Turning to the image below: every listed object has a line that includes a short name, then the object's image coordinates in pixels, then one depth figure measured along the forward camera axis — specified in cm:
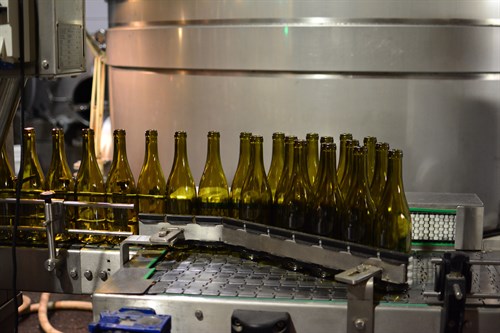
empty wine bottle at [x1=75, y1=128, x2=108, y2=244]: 182
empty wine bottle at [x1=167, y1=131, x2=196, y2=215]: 186
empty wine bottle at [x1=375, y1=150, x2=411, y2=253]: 158
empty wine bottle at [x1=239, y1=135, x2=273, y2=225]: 175
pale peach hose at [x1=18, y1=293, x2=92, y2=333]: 317
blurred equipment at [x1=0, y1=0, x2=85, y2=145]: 155
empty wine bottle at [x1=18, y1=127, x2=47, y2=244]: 183
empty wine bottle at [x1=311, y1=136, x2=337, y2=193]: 164
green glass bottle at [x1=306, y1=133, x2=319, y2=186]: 175
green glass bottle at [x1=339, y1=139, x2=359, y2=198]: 162
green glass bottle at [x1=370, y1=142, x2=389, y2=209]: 163
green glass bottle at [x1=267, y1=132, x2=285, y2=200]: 180
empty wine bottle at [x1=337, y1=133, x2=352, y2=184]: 171
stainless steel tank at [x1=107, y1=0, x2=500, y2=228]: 266
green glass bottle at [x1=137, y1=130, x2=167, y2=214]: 185
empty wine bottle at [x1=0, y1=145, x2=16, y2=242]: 182
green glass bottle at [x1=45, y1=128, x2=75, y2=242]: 182
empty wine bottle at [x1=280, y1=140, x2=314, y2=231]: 168
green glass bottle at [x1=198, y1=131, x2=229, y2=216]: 183
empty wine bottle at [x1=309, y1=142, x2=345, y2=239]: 162
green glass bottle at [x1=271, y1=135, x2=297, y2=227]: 171
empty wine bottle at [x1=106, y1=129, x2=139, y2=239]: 183
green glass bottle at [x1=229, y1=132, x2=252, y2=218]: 179
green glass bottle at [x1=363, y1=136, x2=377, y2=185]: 172
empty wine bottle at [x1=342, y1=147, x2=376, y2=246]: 160
